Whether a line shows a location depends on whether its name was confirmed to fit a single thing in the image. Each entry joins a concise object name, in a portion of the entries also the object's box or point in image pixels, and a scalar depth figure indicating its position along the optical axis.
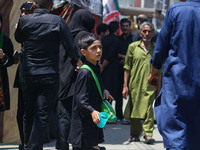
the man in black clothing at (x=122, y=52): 18.06
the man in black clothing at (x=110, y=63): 17.86
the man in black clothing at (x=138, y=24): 16.80
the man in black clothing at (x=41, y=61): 9.07
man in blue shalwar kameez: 6.86
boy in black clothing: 8.39
